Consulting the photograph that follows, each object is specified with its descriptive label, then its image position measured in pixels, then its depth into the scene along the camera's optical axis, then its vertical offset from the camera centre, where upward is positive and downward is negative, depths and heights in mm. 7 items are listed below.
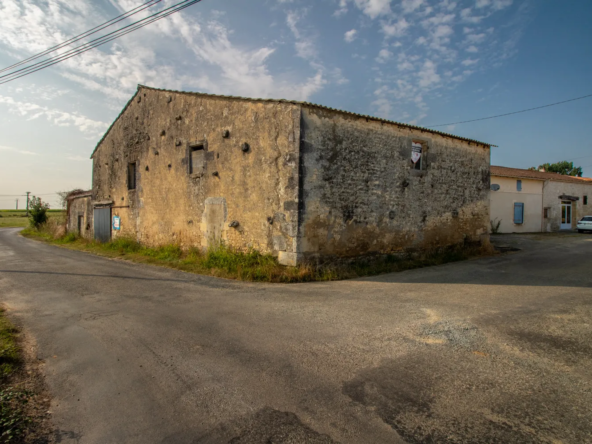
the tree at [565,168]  53031 +9031
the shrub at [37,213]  28125 +293
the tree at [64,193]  21014 +1614
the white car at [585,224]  22402 +33
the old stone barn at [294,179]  8891 +1334
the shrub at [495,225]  21169 -117
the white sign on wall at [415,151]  11359 +2463
